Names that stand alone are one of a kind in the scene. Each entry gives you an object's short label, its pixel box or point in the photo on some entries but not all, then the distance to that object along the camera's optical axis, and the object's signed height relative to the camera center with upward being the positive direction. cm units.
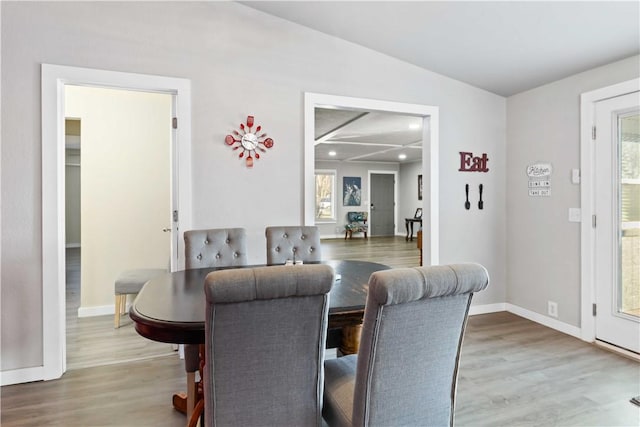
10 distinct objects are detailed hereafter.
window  1106 +49
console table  1050 -38
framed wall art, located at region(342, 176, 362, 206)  1116 +68
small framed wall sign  355 +32
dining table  137 -40
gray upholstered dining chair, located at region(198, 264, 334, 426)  110 -42
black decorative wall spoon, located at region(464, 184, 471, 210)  388 +19
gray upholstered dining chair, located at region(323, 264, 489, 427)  116 -46
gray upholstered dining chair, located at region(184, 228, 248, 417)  243 -24
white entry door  290 -7
